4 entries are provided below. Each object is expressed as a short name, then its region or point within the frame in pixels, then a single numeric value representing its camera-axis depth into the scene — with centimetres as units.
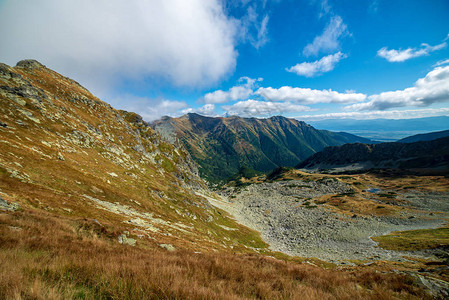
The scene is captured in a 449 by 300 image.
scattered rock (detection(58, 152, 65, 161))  3573
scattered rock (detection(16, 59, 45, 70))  10117
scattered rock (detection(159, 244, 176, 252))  1599
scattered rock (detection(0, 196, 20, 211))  1307
